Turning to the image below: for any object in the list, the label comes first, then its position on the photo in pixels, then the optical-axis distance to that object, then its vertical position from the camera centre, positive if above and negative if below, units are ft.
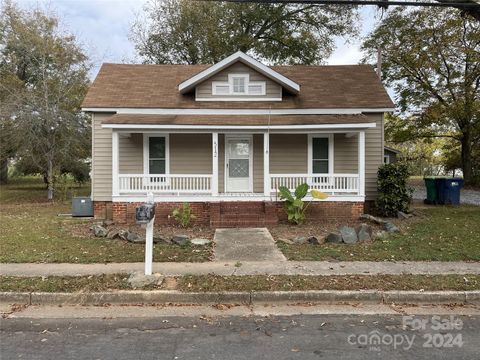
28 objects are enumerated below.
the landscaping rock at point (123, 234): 30.12 -4.08
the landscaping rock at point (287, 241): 29.14 -4.46
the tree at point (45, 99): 59.93 +13.44
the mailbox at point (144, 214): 19.71 -1.64
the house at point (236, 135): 40.70 +5.12
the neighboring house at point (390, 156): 86.26 +5.51
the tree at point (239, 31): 90.63 +35.55
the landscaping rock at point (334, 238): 29.14 -4.18
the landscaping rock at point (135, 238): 29.25 -4.24
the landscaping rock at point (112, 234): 30.86 -4.19
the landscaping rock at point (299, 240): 29.22 -4.39
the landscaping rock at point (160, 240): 28.89 -4.31
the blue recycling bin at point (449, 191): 52.12 -1.32
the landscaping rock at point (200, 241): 28.63 -4.41
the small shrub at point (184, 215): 36.50 -3.14
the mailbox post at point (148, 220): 19.76 -1.96
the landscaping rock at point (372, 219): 36.12 -3.59
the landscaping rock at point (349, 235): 29.01 -3.98
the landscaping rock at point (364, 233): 29.73 -3.91
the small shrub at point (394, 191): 41.70 -1.05
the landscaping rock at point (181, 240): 28.27 -4.22
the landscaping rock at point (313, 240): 29.01 -4.37
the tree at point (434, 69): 73.61 +22.40
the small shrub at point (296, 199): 36.55 -1.69
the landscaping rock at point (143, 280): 18.97 -4.83
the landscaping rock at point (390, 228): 33.02 -3.93
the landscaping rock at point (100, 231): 31.85 -4.05
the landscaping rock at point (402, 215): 40.62 -3.53
